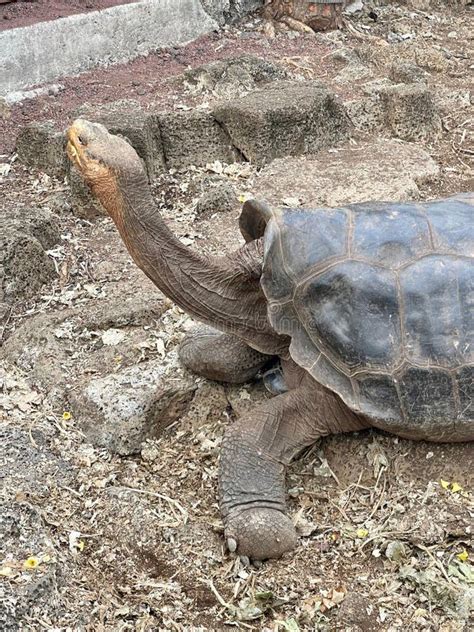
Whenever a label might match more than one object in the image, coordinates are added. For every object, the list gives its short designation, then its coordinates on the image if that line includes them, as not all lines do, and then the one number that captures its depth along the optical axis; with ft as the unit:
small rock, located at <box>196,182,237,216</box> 14.57
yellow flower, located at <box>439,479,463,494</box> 8.53
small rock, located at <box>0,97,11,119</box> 18.06
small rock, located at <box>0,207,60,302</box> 12.34
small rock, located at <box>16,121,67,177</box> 15.70
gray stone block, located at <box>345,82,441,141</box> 17.24
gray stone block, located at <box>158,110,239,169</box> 15.89
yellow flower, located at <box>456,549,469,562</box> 7.97
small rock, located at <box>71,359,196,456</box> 9.68
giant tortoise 8.02
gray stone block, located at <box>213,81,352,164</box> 15.70
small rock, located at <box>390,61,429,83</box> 19.35
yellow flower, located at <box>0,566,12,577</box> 7.30
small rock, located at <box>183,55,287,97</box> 18.81
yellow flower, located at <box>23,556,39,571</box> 7.50
